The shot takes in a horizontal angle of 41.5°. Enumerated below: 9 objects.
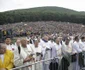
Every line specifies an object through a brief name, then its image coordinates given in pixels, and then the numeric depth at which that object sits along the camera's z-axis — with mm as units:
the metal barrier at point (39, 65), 3142
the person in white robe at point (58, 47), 4473
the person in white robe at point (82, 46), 4507
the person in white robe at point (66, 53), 3983
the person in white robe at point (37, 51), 4133
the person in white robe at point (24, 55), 3317
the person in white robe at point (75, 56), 4320
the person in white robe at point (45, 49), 4496
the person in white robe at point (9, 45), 4137
